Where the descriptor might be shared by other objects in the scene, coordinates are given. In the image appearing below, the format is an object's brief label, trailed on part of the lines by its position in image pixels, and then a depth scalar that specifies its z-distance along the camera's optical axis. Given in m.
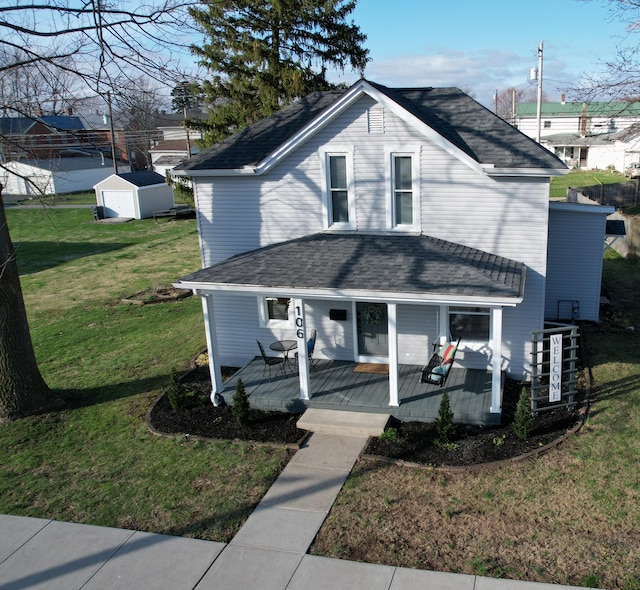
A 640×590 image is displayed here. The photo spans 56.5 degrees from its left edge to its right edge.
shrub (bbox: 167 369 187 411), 12.33
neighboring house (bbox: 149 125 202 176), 57.22
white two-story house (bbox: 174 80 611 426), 11.71
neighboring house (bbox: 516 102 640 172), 55.73
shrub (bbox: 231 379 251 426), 11.62
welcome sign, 11.15
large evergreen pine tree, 23.89
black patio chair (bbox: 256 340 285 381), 13.67
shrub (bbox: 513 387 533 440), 10.38
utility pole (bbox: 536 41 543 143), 34.25
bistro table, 13.44
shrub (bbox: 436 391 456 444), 10.50
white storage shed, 41.97
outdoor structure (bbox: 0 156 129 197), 57.81
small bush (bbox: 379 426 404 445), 10.68
